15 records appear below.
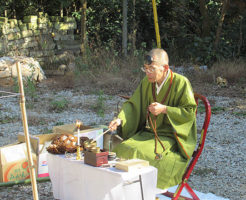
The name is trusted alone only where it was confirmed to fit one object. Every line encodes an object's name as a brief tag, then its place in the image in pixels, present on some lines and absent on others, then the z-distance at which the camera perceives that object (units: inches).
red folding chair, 124.2
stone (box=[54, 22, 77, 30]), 471.3
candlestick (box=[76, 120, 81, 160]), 117.1
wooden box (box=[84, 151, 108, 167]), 109.1
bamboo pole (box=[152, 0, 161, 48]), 335.8
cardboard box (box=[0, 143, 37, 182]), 153.6
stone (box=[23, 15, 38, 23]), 441.7
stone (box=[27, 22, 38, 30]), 442.8
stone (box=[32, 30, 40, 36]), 448.1
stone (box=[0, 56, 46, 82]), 355.9
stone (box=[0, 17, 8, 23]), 417.7
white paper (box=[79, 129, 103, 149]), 155.8
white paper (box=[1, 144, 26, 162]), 154.0
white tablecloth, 105.2
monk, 124.7
